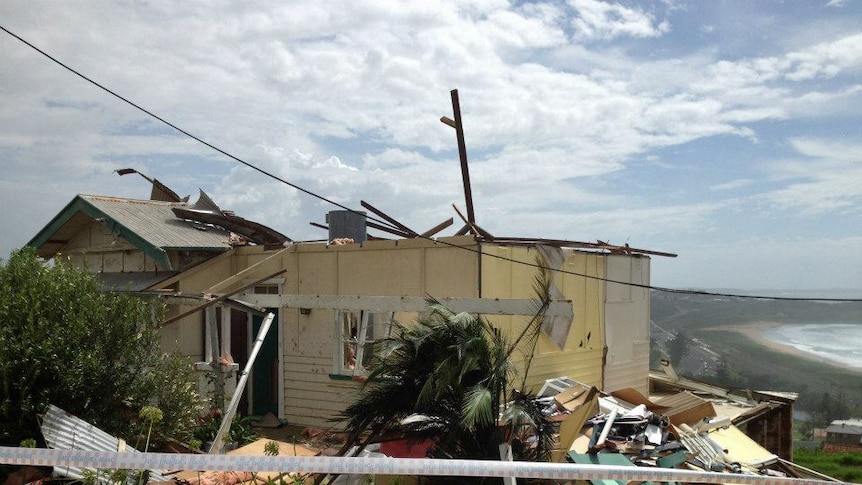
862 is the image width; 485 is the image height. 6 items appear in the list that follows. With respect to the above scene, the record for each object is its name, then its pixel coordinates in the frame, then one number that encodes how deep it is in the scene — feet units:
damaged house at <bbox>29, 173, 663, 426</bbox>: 36.63
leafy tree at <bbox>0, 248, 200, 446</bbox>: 26.96
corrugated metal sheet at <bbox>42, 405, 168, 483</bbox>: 25.55
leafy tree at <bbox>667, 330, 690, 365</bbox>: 330.50
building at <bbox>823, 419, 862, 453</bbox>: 153.99
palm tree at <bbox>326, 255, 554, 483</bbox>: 23.29
